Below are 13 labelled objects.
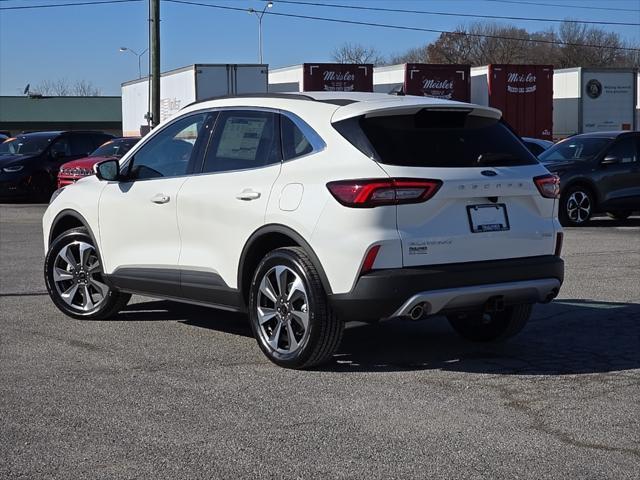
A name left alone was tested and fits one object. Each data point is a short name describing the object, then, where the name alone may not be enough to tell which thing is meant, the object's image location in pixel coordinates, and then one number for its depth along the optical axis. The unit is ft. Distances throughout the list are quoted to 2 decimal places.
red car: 70.06
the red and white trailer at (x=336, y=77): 120.78
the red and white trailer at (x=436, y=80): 122.11
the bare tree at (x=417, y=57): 351.67
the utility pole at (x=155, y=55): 98.12
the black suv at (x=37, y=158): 79.46
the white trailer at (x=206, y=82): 106.52
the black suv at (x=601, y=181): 56.39
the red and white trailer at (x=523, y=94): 123.85
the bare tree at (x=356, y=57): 372.38
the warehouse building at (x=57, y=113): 316.40
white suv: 19.63
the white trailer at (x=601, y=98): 128.26
